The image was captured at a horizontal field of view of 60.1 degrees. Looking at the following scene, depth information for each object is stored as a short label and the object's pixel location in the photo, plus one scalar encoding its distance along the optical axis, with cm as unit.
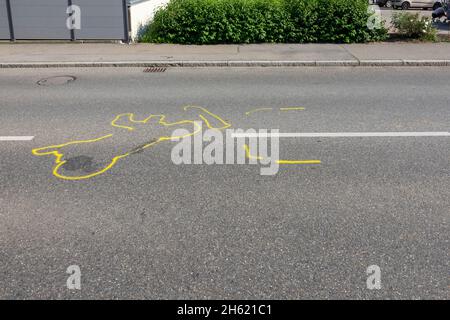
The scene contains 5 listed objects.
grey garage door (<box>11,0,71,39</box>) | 1427
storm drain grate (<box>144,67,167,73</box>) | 1116
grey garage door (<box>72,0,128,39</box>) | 1422
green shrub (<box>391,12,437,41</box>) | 1393
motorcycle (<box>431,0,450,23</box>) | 1906
